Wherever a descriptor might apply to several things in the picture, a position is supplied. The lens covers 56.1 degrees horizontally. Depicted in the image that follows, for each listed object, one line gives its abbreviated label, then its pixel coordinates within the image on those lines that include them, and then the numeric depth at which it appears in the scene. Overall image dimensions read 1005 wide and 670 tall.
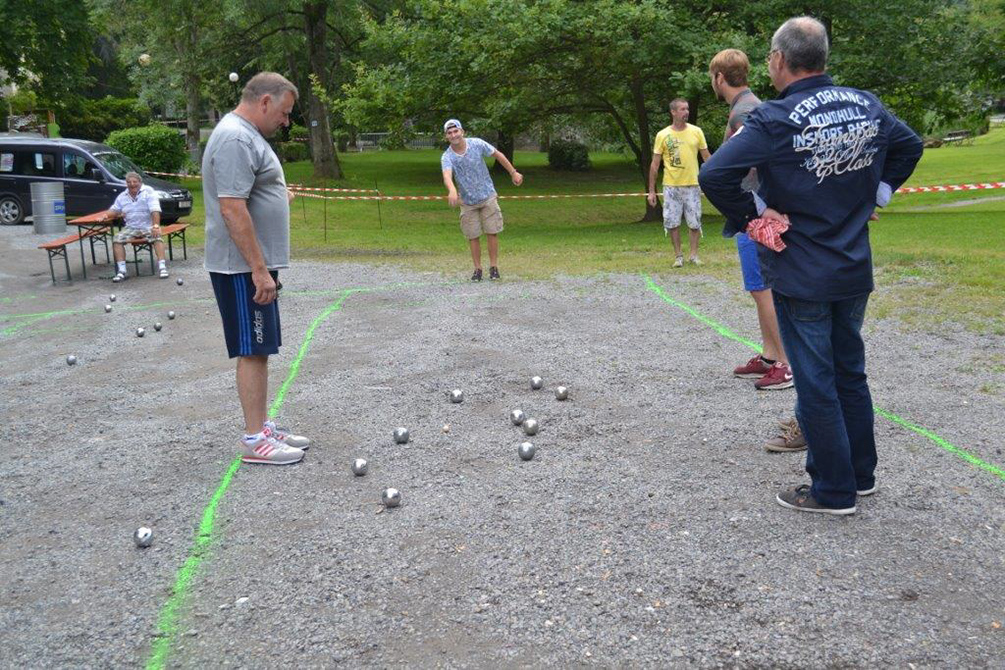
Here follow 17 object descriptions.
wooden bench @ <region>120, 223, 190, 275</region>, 13.95
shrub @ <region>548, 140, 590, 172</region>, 38.62
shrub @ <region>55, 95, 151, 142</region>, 42.69
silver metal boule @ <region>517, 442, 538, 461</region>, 5.25
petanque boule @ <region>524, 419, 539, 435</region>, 5.67
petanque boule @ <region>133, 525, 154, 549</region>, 4.29
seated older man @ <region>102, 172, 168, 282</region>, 13.91
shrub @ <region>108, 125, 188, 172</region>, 29.20
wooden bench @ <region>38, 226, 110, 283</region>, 13.34
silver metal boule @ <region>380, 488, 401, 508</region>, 4.64
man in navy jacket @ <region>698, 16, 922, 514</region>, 3.94
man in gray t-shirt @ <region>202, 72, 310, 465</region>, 4.89
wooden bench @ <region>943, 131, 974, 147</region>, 52.69
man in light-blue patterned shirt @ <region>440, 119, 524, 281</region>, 11.11
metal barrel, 19.53
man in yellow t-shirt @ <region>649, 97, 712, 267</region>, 11.31
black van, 21.52
